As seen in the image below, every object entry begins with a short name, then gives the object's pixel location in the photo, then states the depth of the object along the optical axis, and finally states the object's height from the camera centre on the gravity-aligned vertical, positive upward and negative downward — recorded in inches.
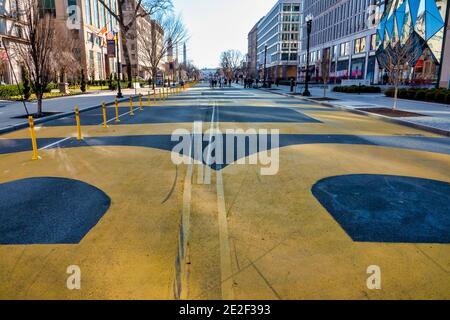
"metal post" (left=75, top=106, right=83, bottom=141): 462.7 -69.8
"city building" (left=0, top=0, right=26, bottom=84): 2070.4 +295.3
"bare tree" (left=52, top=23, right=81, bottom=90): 1586.0 +109.8
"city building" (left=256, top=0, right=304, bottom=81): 4943.4 +614.4
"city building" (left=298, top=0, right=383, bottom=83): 2637.8 +378.8
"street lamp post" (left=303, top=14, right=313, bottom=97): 1361.0 +203.2
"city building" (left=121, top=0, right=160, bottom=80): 4579.2 +403.0
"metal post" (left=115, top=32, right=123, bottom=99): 1368.4 -50.2
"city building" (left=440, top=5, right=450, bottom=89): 1350.9 +69.3
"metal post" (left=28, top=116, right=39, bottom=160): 359.8 -61.4
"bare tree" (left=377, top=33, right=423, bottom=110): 823.7 +58.0
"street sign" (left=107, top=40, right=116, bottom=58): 1356.3 +124.5
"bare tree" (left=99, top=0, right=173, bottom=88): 1977.1 +382.4
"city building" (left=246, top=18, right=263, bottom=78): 6641.7 +609.8
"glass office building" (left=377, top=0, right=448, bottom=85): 1589.6 +241.4
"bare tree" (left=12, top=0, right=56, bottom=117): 687.1 +72.3
